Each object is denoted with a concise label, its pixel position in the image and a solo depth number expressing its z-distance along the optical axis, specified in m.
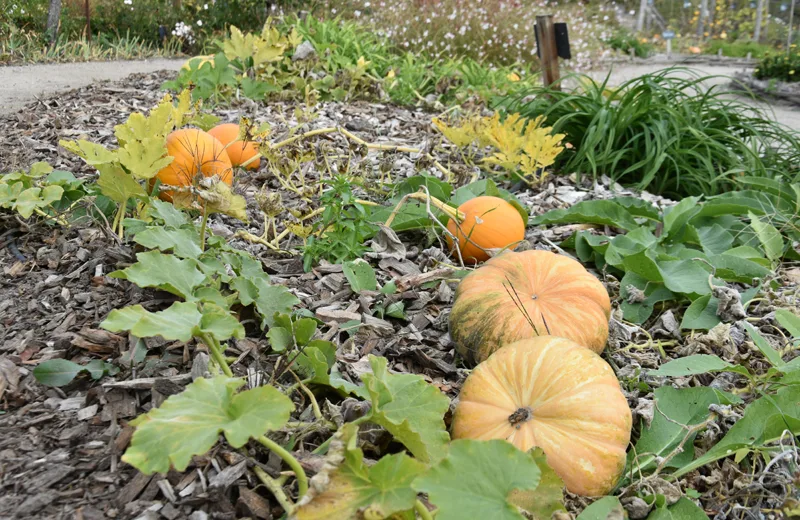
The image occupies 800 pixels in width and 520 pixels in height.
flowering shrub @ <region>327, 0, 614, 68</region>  7.32
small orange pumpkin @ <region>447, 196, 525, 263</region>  2.38
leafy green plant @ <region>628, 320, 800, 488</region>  1.50
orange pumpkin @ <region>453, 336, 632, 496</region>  1.39
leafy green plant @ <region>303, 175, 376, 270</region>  2.22
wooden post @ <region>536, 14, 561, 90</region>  4.40
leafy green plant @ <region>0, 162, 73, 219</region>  2.06
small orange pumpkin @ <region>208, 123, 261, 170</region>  2.82
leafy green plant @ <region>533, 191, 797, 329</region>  2.19
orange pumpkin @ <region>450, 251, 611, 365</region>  1.79
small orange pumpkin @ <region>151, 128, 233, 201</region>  2.36
